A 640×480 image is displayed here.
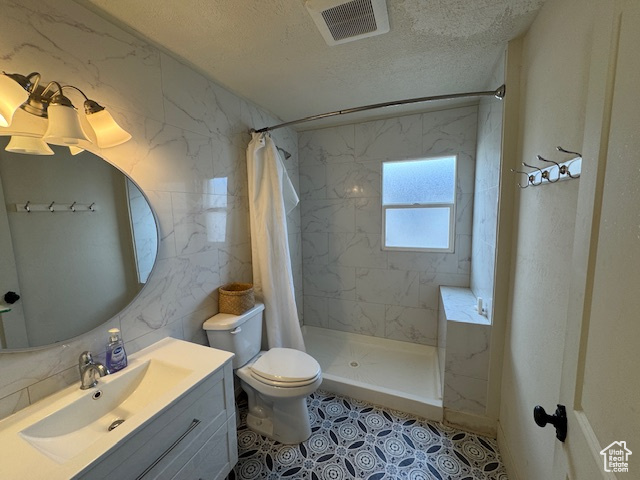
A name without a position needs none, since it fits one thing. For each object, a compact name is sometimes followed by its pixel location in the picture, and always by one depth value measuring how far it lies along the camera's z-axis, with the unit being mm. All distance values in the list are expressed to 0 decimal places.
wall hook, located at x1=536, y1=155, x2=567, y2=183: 850
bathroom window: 2314
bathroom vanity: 777
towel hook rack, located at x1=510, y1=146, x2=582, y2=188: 803
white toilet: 1513
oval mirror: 901
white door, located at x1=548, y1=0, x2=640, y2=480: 420
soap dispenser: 1118
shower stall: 1707
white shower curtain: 1921
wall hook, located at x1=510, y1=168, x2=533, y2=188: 1165
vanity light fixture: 846
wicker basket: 1688
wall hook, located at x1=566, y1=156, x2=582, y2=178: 807
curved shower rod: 1406
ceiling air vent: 1061
